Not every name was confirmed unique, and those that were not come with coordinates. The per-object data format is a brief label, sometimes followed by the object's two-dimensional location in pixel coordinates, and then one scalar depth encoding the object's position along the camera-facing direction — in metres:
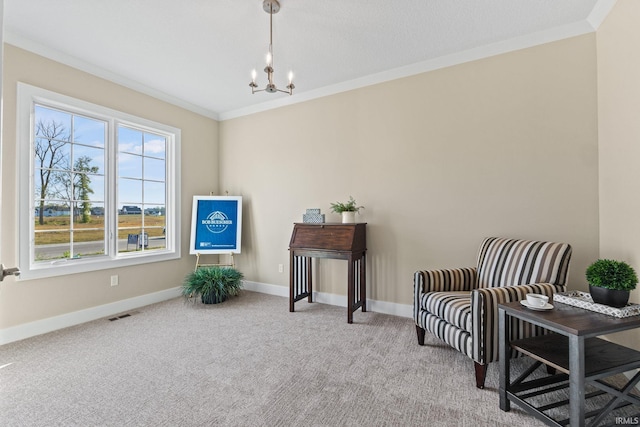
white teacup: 1.82
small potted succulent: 3.53
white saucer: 1.82
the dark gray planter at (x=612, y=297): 1.73
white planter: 3.54
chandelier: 2.38
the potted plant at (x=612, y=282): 1.72
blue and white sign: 4.38
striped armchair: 2.04
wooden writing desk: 3.27
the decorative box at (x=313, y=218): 3.69
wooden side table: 1.54
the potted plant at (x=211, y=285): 3.85
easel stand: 4.40
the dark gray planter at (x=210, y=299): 3.86
